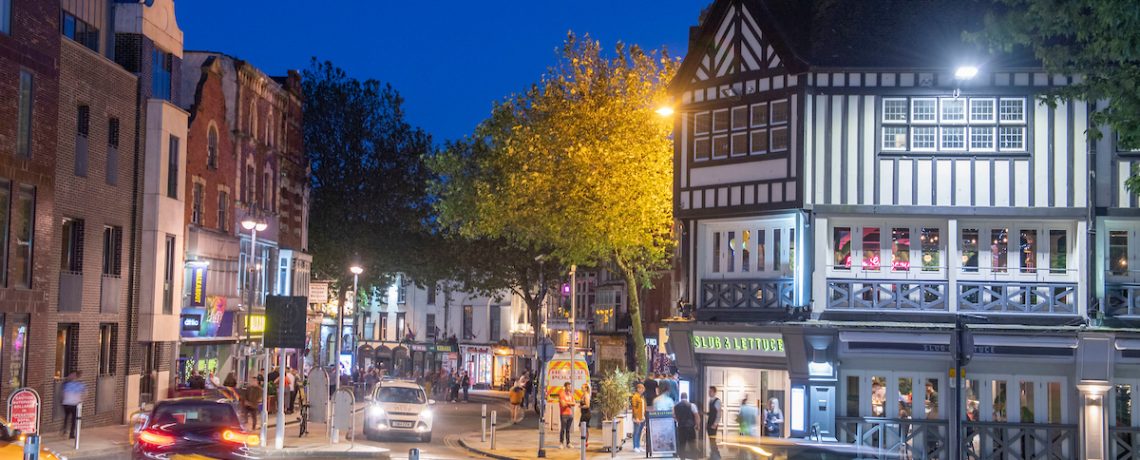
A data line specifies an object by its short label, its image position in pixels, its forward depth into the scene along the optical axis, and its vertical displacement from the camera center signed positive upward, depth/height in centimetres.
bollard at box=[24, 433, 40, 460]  1588 -171
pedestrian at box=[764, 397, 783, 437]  3075 -239
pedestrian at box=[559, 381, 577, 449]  3388 -250
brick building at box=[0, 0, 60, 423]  3062 +292
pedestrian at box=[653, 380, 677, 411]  2861 -185
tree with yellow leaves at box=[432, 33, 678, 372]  3731 +429
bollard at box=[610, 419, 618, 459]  2969 -284
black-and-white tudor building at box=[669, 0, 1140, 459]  2897 +178
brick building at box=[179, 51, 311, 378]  4431 +431
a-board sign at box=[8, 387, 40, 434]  2422 -194
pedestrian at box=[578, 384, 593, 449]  3184 -230
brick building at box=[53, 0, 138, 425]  3416 +267
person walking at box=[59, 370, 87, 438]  3216 -228
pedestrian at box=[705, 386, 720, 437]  2881 -215
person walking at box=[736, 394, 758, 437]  3011 -232
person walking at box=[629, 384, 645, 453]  3241 -239
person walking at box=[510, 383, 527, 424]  4528 -292
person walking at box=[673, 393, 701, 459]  2681 -223
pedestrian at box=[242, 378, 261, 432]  3641 -256
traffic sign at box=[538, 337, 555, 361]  3912 -104
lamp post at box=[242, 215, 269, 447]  2906 +168
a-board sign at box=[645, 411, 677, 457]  2848 -254
